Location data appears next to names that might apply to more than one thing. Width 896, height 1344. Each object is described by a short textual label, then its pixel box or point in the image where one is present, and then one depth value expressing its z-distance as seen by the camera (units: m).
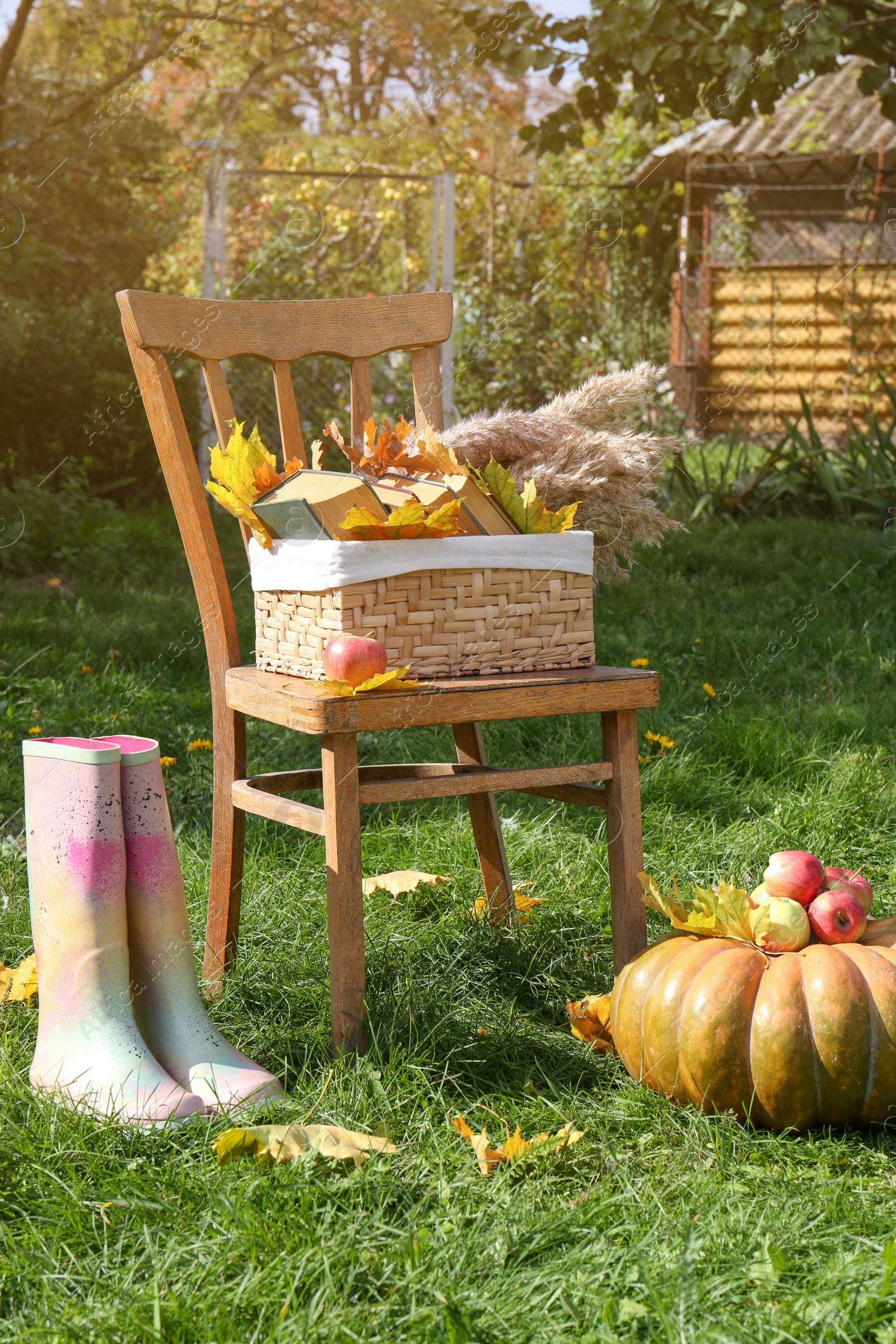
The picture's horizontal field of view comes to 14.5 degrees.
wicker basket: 3.84
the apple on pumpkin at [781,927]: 3.85
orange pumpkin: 3.75
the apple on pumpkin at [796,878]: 3.89
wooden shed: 13.30
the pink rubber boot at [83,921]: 3.80
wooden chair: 3.82
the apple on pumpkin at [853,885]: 3.93
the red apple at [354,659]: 3.79
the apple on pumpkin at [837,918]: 3.85
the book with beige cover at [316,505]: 3.86
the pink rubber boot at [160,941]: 3.85
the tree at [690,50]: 6.11
